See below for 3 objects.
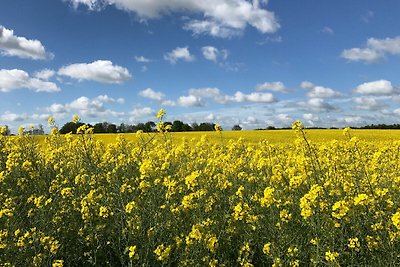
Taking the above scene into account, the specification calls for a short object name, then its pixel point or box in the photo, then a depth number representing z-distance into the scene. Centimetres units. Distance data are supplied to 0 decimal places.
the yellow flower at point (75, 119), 683
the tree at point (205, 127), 3938
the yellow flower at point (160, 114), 631
